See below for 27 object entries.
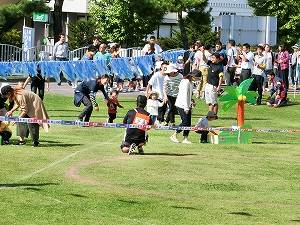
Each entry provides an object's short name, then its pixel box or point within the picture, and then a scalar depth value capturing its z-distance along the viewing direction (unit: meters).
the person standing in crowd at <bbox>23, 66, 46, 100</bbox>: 32.78
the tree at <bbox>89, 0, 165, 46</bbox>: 58.88
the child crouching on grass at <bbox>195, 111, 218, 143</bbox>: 25.55
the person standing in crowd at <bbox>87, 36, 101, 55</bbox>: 36.89
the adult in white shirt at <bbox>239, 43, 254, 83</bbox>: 37.41
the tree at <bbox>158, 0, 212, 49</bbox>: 58.50
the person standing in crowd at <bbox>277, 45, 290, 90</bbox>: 39.97
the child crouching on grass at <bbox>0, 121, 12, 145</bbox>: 23.19
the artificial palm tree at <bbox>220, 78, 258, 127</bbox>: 26.72
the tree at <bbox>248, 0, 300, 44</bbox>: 66.94
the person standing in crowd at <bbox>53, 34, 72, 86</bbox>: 39.12
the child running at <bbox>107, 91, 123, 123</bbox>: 28.73
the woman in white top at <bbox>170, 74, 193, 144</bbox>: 25.23
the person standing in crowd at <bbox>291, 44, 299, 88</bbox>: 42.38
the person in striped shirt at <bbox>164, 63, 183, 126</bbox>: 27.92
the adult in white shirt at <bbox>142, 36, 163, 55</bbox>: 38.36
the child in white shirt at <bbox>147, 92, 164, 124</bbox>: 27.05
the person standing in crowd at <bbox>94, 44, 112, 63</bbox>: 36.75
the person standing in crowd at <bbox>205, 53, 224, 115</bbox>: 29.98
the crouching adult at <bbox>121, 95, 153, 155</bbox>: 22.22
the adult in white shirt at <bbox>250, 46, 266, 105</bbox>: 37.28
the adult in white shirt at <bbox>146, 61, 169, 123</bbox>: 28.58
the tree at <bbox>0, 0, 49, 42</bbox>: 37.61
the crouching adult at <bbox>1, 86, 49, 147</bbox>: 22.78
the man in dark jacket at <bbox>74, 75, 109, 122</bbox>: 28.19
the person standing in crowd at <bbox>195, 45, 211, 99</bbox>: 36.88
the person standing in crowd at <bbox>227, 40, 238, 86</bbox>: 39.33
